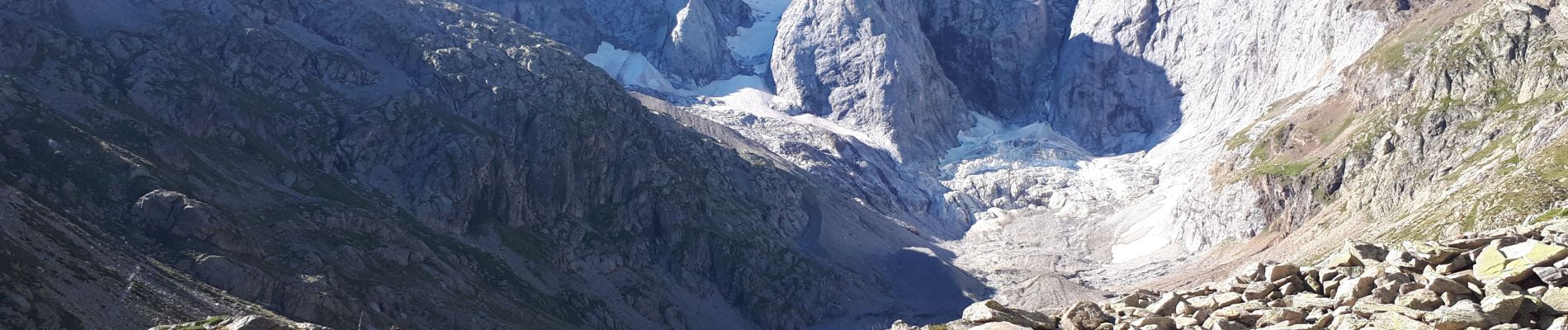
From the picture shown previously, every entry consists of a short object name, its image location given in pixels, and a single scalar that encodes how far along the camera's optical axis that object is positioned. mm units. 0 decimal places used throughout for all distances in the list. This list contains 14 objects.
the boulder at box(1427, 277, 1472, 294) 36219
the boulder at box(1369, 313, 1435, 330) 33938
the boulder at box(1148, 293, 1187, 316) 42562
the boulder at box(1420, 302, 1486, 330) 33500
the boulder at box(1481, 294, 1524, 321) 33969
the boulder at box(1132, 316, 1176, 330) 40250
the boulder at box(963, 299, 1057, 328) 45250
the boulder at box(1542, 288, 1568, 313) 33969
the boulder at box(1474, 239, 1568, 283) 36812
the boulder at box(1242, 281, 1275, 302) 41719
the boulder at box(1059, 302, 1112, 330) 43031
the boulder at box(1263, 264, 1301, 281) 42344
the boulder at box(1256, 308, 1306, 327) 37750
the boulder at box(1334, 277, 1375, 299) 38031
